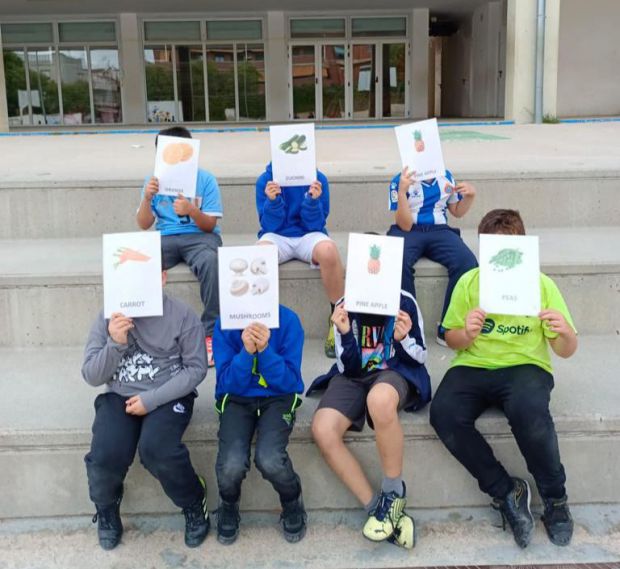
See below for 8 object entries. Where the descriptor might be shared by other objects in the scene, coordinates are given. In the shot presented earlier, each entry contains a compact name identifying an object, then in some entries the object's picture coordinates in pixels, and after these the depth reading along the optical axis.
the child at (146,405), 2.62
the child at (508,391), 2.64
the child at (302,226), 3.74
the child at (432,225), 3.74
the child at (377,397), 2.71
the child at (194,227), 3.68
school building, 20.62
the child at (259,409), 2.64
